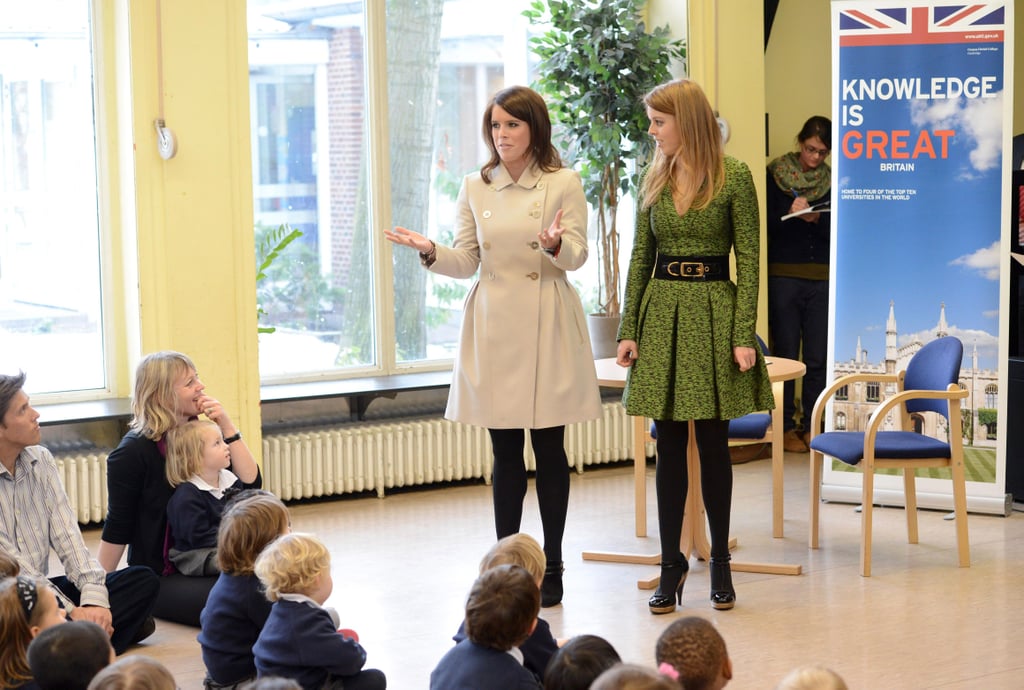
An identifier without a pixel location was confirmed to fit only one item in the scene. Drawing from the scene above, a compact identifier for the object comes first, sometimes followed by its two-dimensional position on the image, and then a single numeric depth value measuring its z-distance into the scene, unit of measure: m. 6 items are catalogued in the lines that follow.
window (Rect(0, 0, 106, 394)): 5.84
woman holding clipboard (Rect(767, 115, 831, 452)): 6.93
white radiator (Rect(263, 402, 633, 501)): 6.01
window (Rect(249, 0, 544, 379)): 6.37
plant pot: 6.62
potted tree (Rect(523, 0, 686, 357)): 6.46
